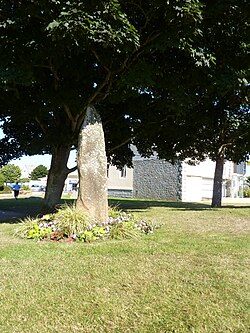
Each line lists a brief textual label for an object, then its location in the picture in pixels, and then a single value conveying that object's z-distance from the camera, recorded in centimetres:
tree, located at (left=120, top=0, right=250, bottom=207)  851
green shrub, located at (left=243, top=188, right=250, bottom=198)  3565
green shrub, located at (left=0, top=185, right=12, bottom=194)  3841
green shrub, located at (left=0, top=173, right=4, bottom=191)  4037
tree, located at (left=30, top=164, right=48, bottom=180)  6756
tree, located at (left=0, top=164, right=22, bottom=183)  5771
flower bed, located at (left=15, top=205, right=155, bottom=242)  662
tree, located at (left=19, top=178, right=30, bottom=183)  5999
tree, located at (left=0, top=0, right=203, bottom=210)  652
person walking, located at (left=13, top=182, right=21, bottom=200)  2531
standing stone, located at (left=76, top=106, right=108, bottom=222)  768
